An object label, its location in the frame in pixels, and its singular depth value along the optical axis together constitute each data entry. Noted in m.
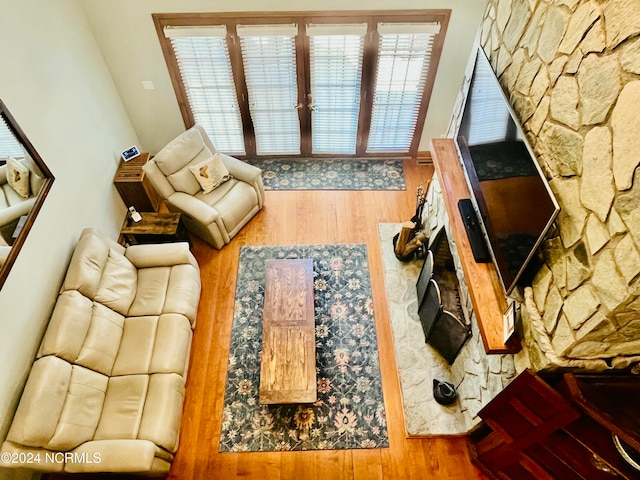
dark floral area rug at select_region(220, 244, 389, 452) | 3.12
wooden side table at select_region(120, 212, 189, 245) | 3.87
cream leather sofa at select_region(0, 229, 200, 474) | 2.57
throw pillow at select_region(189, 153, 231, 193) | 4.07
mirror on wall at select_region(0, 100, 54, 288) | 2.64
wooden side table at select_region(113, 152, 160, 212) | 4.07
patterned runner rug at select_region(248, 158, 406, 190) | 4.79
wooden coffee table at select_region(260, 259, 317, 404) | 3.00
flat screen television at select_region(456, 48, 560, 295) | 2.06
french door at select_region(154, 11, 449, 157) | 3.74
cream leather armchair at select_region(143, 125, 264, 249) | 3.91
